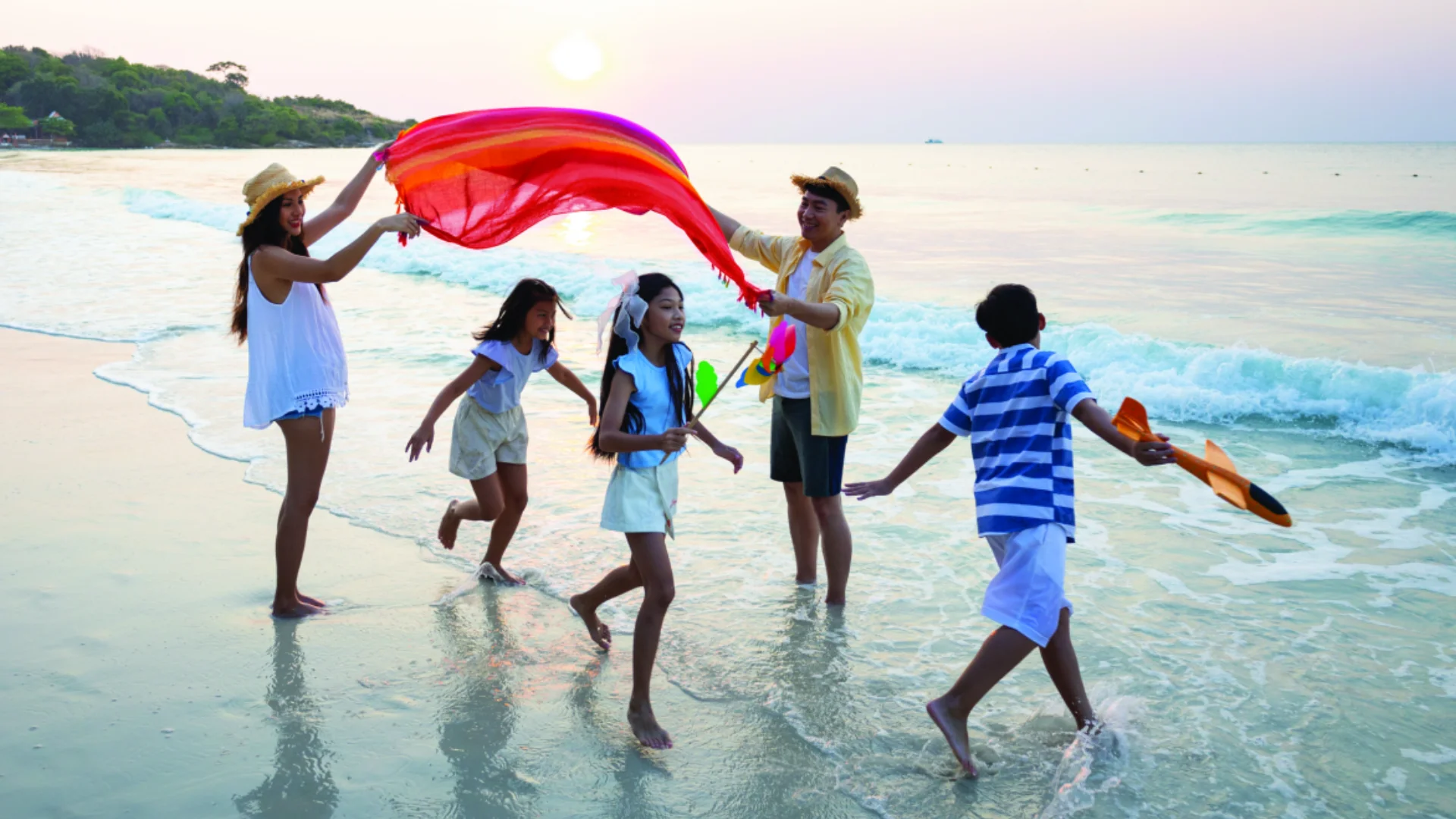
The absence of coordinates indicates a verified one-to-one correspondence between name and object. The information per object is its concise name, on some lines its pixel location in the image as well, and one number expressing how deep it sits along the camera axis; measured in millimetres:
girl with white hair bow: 3871
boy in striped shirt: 3635
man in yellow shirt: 4832
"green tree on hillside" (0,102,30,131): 106750
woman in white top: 4527
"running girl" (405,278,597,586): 5078
